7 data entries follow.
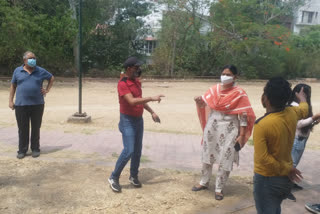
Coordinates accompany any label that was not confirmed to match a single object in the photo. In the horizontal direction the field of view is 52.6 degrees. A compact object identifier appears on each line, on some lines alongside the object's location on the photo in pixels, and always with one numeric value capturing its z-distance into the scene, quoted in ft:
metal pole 25.16
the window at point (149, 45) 85.05
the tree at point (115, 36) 77.25
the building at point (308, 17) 146.82
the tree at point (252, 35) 70.64
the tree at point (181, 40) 73.26
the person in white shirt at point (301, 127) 11.94
